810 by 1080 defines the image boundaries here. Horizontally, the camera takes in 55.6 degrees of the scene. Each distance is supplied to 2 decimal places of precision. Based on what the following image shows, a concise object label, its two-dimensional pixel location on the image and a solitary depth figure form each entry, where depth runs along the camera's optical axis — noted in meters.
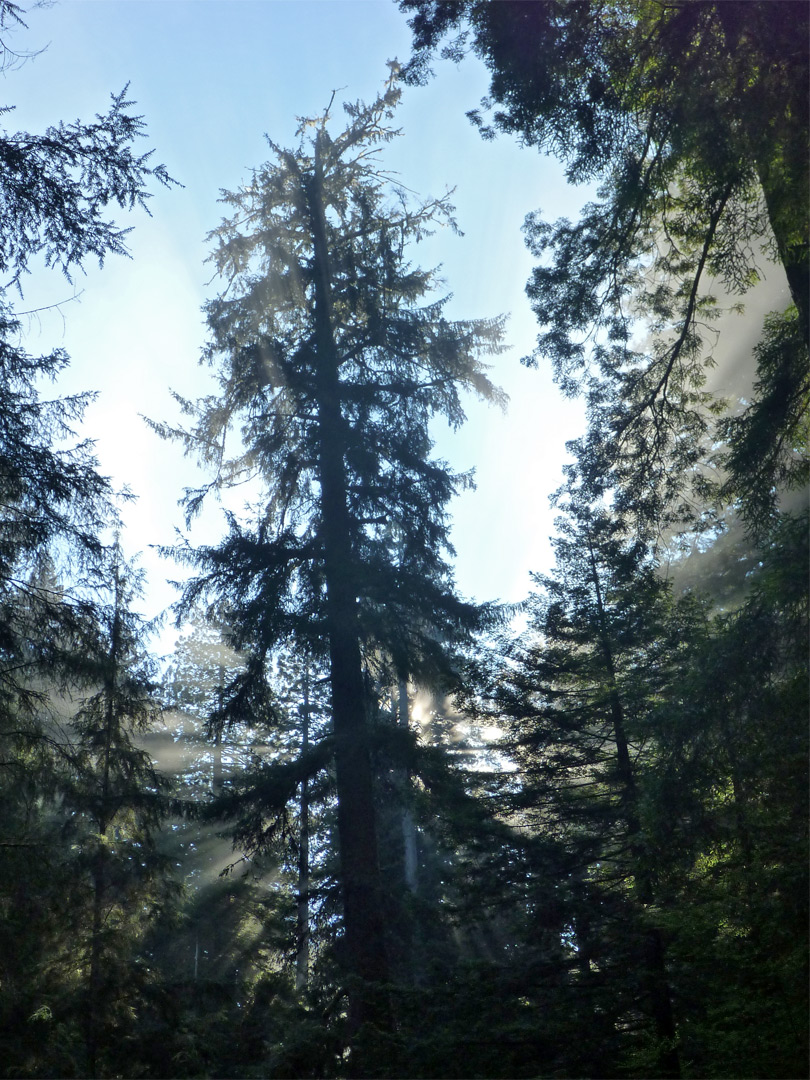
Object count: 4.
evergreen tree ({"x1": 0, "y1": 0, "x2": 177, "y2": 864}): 7.52
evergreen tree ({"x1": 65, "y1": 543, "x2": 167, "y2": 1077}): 11.88
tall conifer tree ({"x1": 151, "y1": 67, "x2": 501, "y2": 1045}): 11.70
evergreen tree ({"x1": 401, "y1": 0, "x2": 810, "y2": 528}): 6.58
